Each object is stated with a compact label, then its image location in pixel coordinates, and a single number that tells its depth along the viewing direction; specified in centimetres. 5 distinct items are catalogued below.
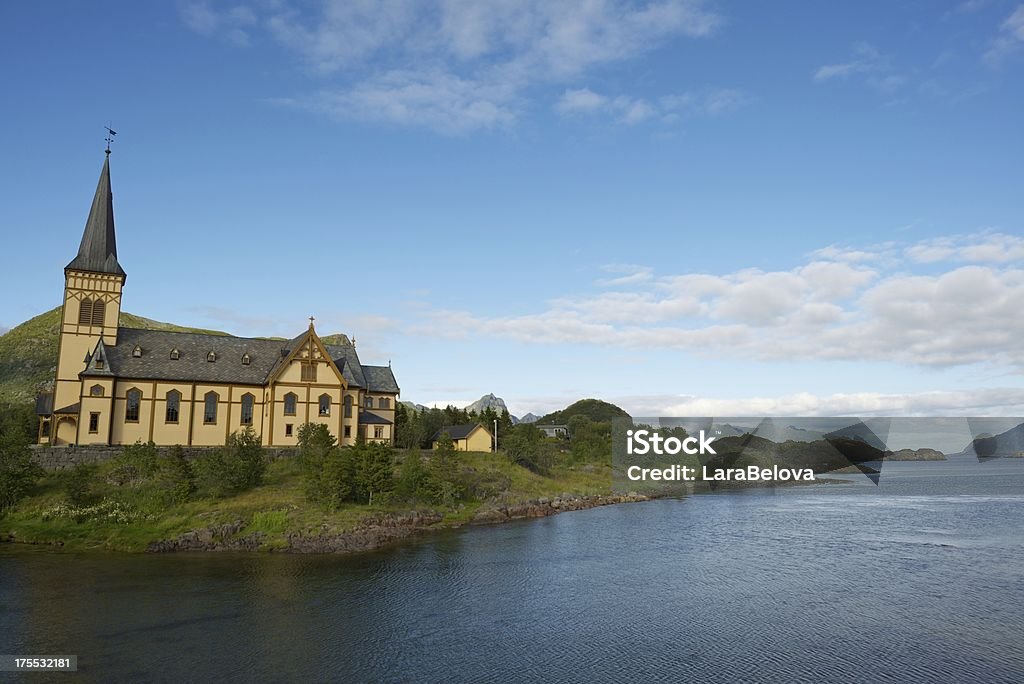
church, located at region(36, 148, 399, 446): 5478
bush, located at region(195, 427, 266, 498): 4738
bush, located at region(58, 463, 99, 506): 4534
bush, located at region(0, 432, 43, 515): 4447
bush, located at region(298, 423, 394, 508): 4675
